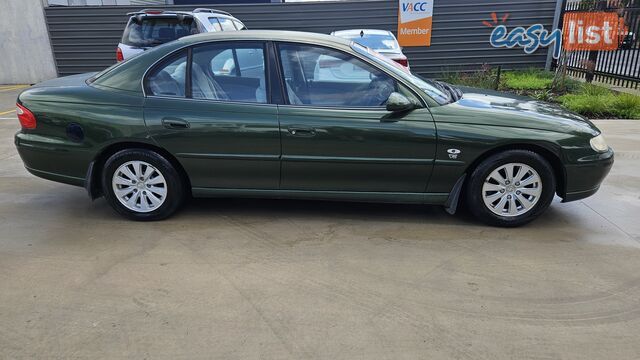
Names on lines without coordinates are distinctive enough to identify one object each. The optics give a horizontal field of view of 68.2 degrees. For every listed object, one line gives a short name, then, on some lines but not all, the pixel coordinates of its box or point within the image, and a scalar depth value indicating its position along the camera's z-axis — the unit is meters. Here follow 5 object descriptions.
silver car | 8.27
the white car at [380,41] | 8.78
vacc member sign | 11.94
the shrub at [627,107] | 8.28
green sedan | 3.86
